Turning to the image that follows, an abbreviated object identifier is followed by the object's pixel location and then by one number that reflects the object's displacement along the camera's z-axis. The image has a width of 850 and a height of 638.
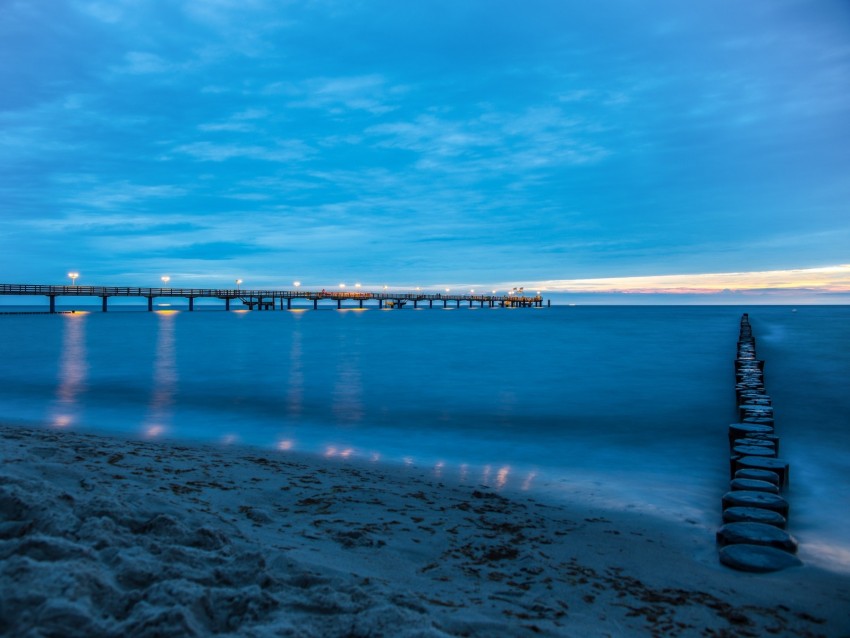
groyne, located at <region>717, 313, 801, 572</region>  4.65
